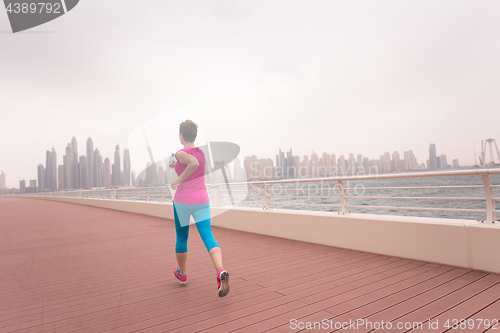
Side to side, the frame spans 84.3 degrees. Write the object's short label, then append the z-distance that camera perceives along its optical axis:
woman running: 2.60
